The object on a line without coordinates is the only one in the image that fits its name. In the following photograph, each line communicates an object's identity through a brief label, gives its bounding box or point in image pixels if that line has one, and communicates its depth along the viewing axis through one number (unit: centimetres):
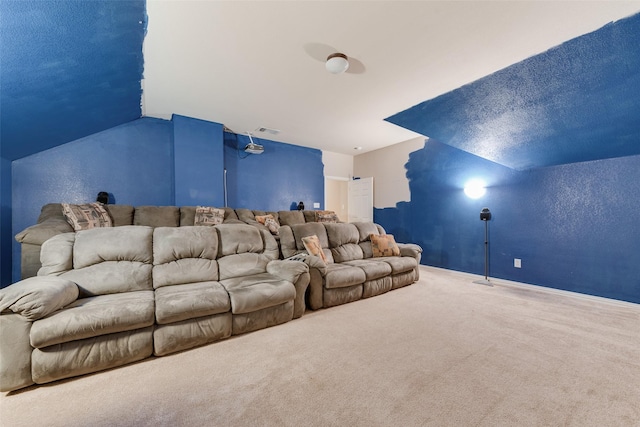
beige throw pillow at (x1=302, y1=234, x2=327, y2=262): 309
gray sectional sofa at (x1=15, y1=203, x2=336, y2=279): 239
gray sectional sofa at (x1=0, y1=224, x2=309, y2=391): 144
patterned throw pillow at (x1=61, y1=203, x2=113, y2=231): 283
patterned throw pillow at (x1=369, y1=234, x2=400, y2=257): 379
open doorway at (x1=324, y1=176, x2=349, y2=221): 806
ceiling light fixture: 237
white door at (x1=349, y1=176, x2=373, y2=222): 613
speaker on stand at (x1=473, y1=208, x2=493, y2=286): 381
